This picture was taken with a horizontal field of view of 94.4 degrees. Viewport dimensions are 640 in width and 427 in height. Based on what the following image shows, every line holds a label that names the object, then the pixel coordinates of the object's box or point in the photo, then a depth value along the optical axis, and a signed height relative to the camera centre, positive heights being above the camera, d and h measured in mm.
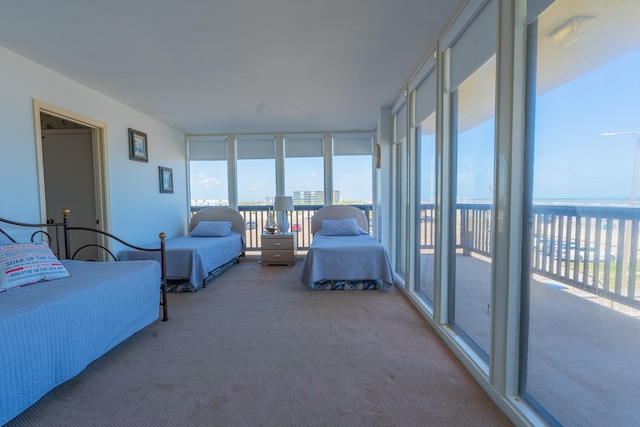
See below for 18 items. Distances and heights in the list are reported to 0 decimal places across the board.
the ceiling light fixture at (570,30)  1171 +690
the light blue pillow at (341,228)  4656 -463
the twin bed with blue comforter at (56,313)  1432 -672
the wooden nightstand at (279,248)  4984 -820
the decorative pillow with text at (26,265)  1884 -432
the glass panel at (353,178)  5570 +392
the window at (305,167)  5590 +605
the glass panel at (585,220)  1034 -91
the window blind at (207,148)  5668 +1001
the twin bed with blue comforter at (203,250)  3609 -657
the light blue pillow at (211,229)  4844 -482
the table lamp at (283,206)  5211 -118
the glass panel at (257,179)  5660 +382
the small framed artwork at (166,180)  4707 +339
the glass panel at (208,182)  5688 +341
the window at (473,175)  1827 +159
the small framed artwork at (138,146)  4020 +764
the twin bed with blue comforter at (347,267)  3582 -829
